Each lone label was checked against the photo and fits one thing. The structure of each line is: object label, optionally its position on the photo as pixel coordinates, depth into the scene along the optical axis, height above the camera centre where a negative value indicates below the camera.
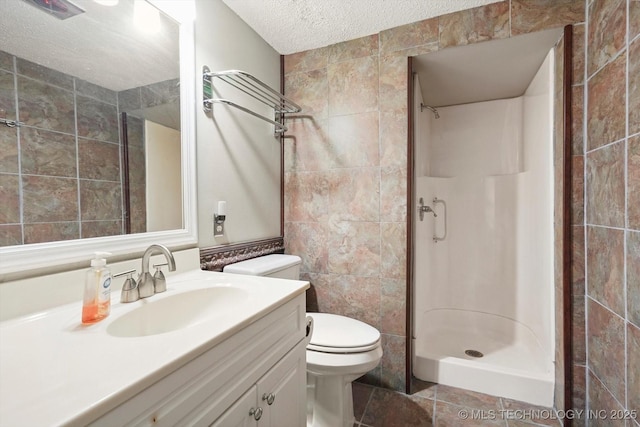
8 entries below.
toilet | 1.21 -0.66
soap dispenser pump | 0.70 -0.21
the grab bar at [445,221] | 2.43 -0.12
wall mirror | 0.74 +0.27
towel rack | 1.31 +0.67
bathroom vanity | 0.42 -0.28
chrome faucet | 0.87 -0.21
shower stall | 1.67 -0.25
